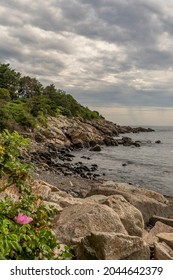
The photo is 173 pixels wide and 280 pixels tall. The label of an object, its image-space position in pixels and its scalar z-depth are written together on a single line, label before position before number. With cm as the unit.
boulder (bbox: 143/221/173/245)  1027
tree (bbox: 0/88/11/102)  6582
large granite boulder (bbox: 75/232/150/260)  696
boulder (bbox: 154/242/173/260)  805
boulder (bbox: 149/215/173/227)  1329
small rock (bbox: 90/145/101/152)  5156
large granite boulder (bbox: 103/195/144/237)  968
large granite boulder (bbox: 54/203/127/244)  810
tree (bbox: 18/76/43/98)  8650
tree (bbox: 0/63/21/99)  7981
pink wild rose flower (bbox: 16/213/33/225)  383
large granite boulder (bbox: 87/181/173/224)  1416
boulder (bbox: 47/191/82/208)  1086
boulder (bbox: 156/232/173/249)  987
